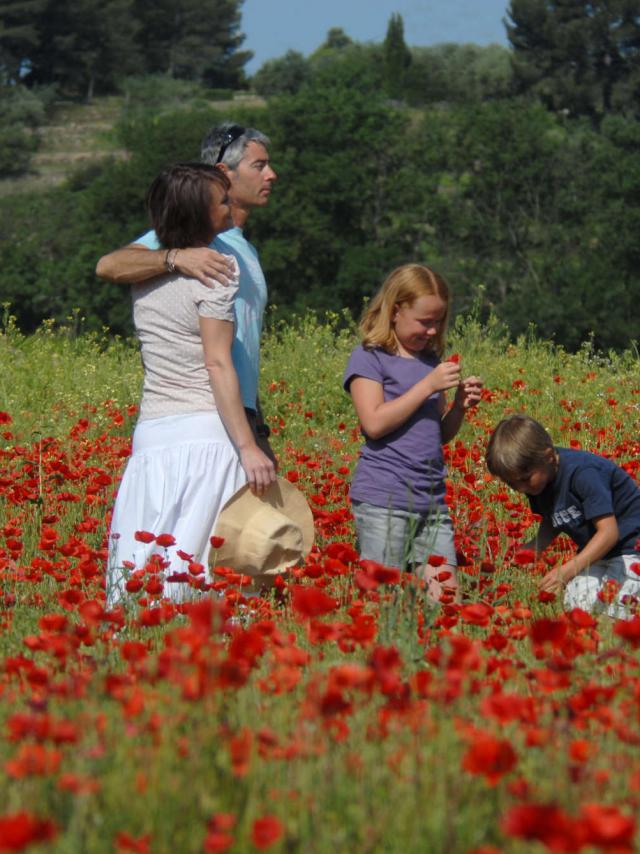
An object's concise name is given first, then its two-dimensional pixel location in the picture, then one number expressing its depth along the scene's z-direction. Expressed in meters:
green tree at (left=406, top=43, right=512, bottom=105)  197.75
